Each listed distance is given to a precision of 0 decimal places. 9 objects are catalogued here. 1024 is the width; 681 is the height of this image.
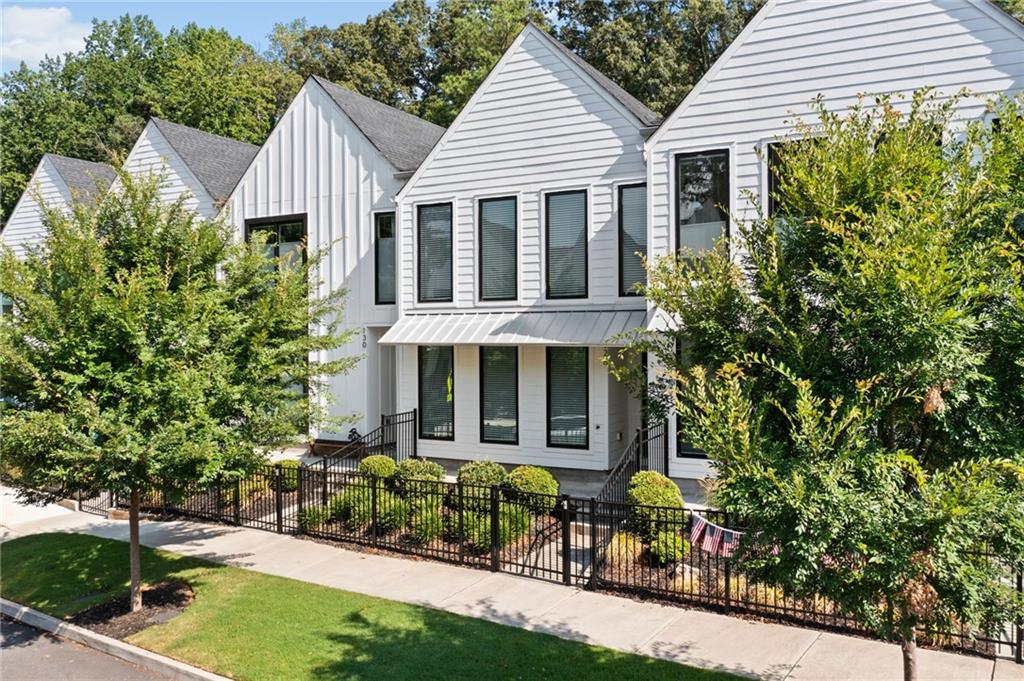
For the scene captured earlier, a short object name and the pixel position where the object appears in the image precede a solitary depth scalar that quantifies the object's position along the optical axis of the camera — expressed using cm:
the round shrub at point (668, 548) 976
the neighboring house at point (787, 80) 1132
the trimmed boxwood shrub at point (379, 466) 1376
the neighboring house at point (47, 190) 2559
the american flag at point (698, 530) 888
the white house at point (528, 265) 1472
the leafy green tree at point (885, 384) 426
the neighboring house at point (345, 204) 1820
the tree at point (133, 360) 830
